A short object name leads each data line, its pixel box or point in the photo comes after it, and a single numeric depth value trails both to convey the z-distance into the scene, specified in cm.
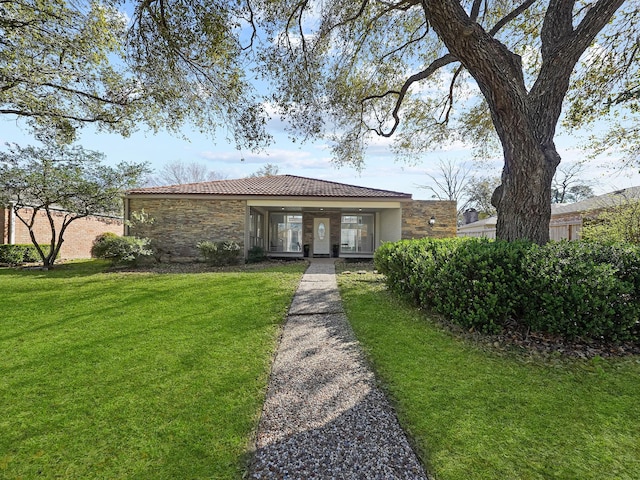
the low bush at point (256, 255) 1366
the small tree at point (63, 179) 1090
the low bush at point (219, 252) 1226
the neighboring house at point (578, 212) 1296
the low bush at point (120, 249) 1117
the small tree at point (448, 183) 3869
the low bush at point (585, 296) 409
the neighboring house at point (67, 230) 1416
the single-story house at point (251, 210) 1335
